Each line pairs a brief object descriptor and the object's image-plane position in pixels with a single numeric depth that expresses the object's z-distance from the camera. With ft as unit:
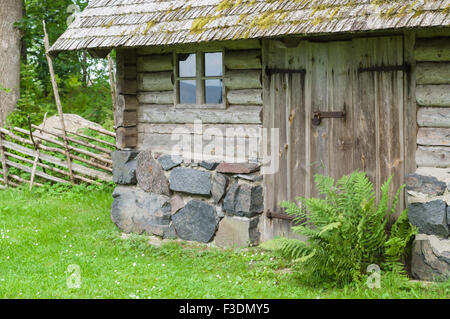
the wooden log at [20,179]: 35.68
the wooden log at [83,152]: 34.35
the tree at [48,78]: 43.93
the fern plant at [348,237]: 18.24
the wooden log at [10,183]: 35.68
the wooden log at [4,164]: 35.76
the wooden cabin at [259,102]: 19.24
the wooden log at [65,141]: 34.00
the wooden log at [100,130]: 35.64
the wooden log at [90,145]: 34.63
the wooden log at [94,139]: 34.79
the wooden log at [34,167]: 34.94
